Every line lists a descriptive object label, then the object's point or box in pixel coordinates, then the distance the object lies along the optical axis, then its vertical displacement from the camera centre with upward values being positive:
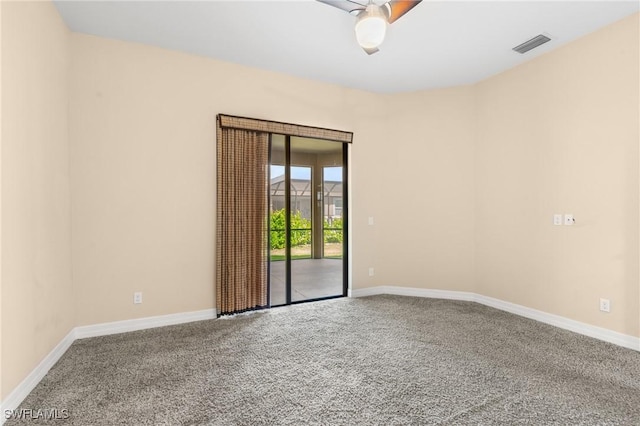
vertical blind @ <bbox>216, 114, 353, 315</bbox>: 3.62 +0.01
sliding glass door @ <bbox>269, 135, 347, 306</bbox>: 4.15 +0.01
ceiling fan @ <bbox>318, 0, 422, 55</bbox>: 2.04 +1.36
